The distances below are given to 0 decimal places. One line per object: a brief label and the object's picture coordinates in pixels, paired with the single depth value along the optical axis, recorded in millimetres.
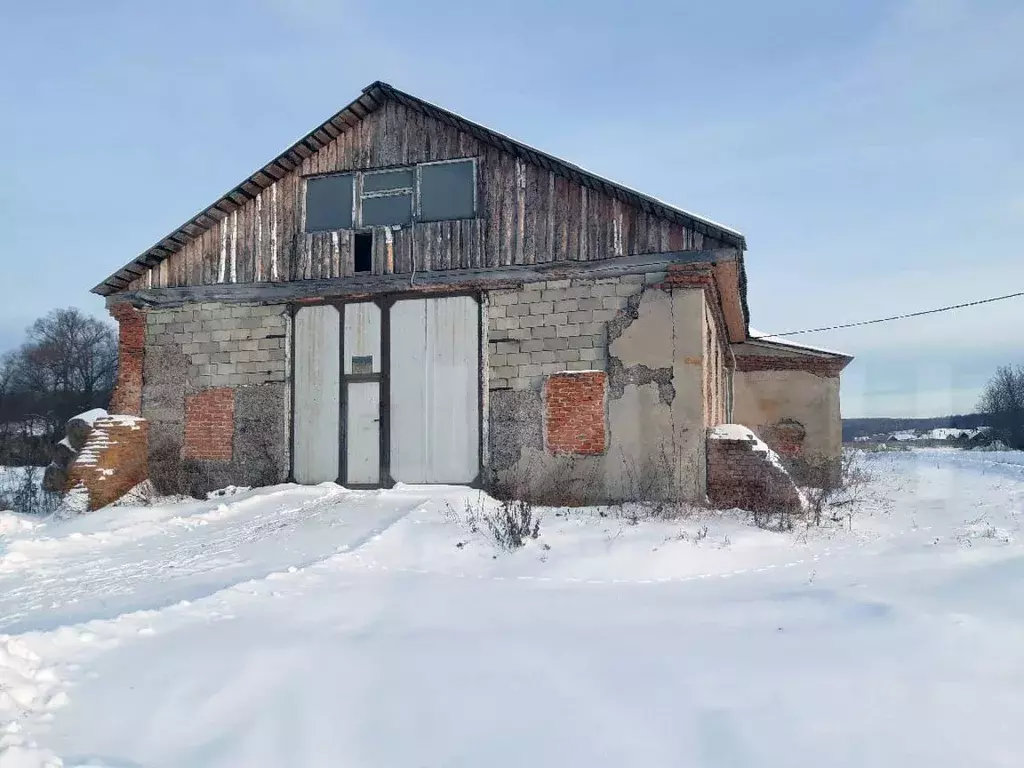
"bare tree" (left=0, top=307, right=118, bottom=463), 50062
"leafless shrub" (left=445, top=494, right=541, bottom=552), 7309
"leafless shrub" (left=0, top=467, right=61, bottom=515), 11680
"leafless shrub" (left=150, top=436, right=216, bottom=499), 11984
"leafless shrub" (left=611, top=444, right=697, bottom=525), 9784
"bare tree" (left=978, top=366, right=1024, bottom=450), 55212
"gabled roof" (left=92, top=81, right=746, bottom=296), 10633
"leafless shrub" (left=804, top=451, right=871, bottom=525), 9820
